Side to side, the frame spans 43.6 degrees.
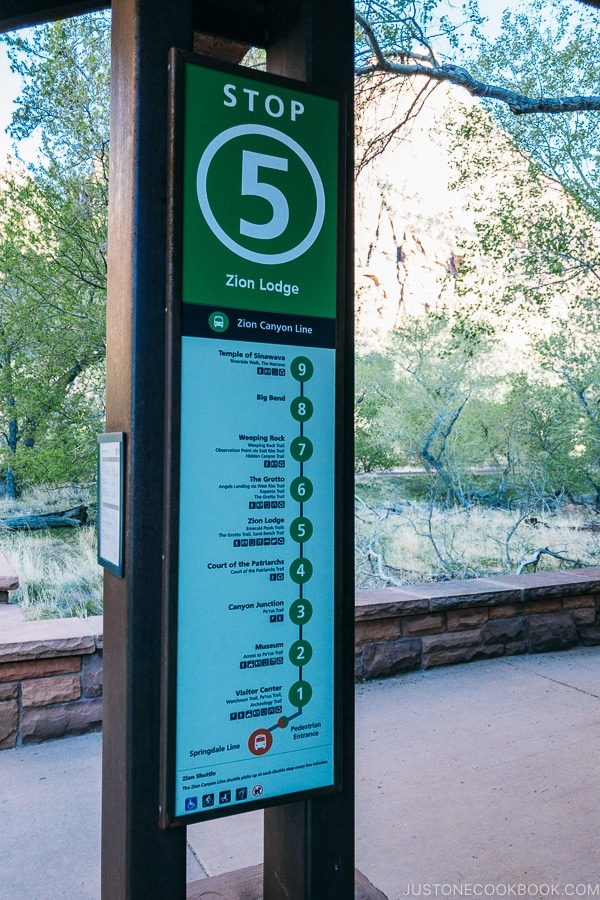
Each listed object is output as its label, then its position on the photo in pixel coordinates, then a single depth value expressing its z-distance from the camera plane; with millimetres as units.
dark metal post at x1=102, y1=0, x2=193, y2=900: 1438
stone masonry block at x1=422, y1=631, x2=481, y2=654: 4102
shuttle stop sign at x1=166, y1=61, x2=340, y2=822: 1470
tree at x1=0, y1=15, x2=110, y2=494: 7730
